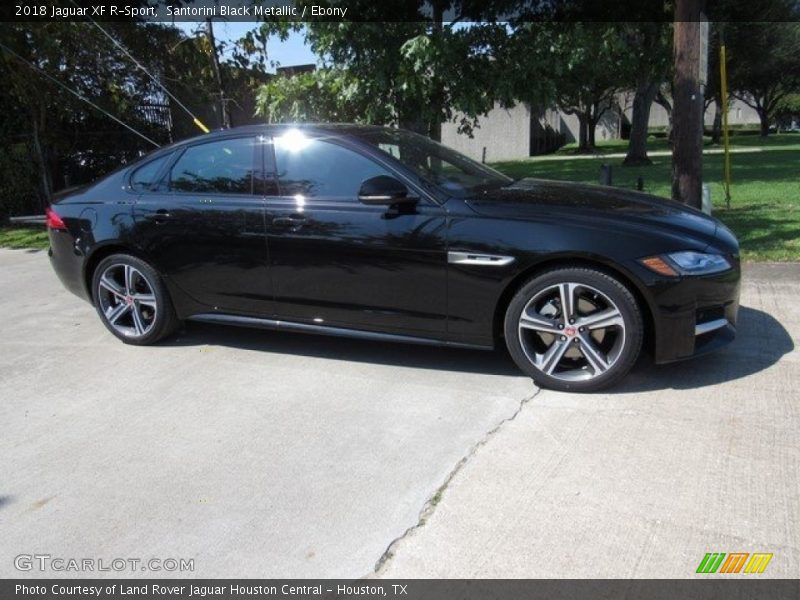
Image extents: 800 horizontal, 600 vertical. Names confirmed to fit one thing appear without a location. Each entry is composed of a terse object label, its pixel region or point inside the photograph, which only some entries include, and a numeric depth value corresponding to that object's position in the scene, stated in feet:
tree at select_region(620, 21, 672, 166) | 37.83
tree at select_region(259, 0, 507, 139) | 33.19
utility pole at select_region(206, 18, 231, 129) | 32.58
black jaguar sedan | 12.91
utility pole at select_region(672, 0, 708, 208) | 23.15
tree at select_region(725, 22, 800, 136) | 101.55
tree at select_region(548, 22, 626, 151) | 33.60
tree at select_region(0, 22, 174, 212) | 36.99
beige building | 109.29
